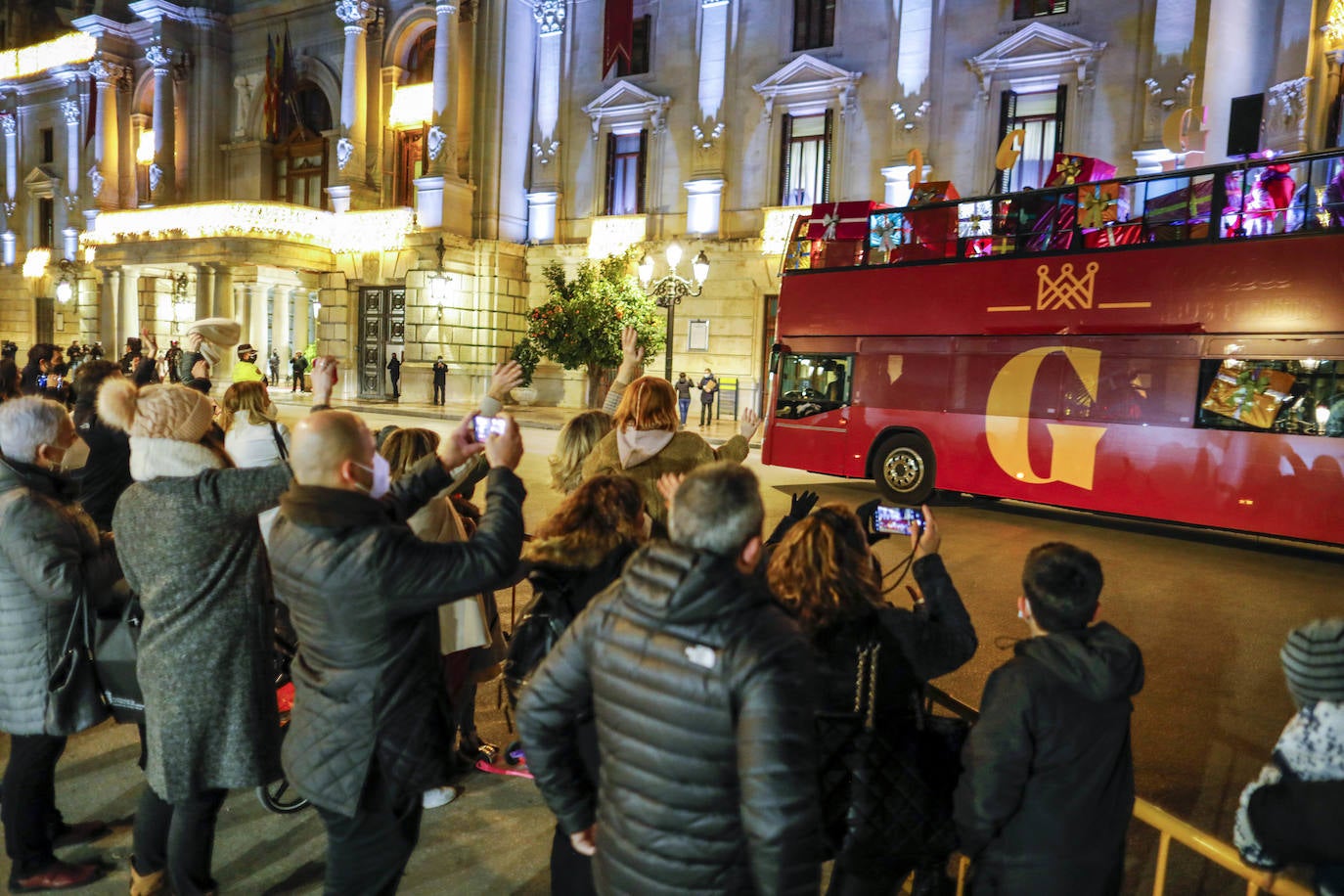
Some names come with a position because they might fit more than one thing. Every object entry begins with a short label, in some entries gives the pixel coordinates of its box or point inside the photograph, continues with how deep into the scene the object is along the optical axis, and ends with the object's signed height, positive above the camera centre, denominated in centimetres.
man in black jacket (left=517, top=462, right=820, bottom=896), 186 -76
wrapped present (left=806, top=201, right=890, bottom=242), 1348 +234
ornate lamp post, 1789 +190
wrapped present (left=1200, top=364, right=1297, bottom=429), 985 -5
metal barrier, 227 -132
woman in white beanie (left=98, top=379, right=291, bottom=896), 292 -91
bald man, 240 -81
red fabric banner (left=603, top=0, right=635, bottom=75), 2477 +939
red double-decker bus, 967 +43
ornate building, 2036 +679
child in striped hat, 209 -76
